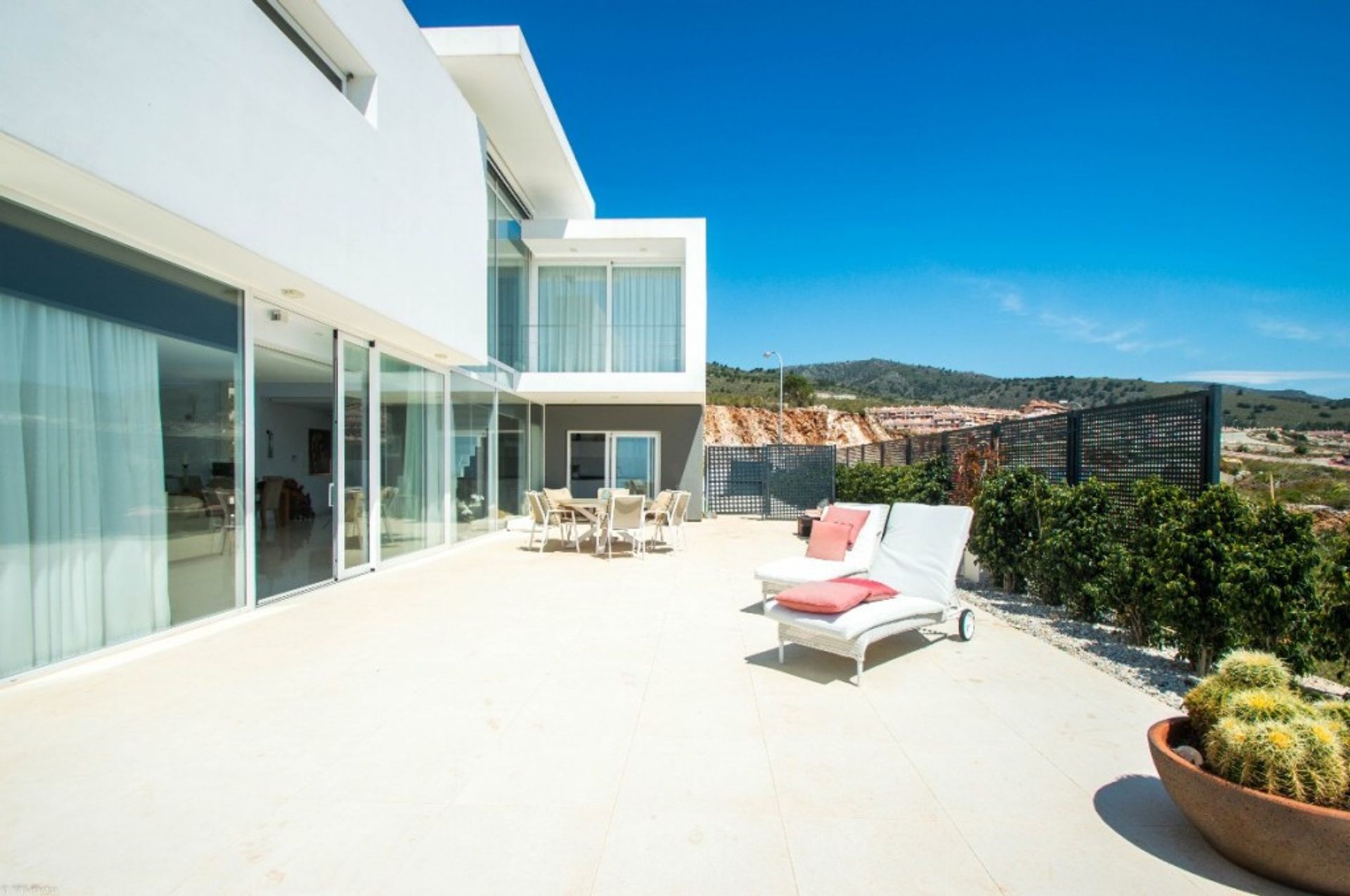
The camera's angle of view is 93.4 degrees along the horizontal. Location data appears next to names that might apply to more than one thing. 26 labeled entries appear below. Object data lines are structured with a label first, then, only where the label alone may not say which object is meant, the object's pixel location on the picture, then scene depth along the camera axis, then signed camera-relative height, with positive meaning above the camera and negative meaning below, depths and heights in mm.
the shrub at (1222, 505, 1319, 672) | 3676 -887
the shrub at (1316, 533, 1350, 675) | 3404 -895
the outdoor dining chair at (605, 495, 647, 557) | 9188 -1232
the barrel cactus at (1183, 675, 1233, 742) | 2398 -1024
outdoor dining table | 9680 -1240
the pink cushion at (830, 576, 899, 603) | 4660 -1183
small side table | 12723 -1872
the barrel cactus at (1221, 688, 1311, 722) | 2215 -949
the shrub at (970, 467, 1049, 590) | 6719 -948
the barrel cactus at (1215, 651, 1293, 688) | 2418 -904
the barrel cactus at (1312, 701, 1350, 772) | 2164 -979
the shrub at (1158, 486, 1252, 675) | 3988 -865
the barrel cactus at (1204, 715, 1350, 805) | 1976 -1027
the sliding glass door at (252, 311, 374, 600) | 6852 -6
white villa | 3723 +1165
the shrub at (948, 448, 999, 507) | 8391 -514
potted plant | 1941 -1127
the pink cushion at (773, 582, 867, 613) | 4281 -1144
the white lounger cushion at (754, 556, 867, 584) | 5754 -1295
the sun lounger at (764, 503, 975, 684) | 4176 -1239
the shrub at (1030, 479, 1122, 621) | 5500 -969
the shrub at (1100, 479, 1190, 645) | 4457 -961
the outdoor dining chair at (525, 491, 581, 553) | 9875 -1359
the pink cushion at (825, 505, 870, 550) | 6953 -966
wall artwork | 15461 -655
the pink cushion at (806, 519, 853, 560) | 6648 -1161
